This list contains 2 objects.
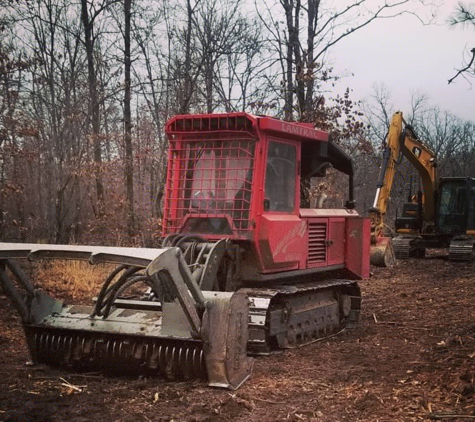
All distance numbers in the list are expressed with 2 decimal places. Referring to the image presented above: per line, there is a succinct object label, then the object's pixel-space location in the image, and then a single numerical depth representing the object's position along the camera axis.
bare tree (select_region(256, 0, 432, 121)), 15.56
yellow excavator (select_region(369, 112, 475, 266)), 17.19
